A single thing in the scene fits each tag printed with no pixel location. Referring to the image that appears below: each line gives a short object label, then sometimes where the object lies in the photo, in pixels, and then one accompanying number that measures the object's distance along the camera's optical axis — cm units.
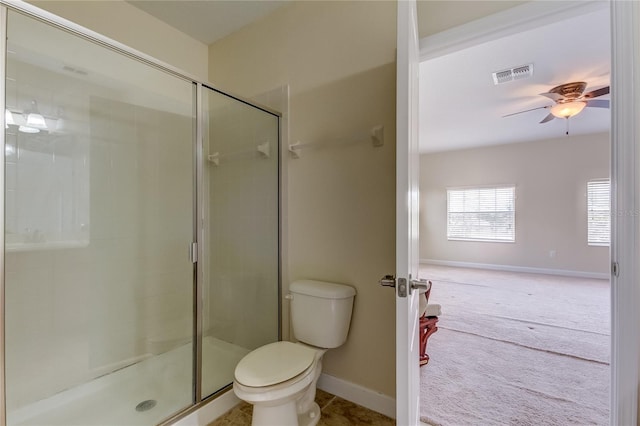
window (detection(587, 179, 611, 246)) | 486
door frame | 110
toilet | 131
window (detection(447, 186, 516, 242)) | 571
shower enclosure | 153
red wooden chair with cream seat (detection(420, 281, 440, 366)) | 220
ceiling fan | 292
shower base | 153
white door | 94
